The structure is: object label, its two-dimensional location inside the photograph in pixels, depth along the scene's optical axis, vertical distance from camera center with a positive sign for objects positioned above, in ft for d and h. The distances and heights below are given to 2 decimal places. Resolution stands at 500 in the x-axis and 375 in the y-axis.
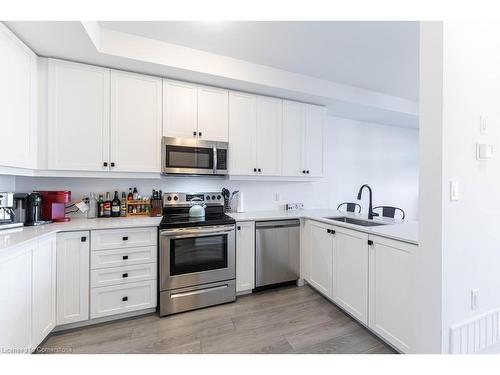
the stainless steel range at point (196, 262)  6.90 -2.54
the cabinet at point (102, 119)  6.77 +2.23
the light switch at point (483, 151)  4.48 +0.79
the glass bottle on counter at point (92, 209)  7.83 -0.82
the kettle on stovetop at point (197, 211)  8.28 -0.92
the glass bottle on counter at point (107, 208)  7.88 -0.79
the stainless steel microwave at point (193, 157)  7.86 +1.15
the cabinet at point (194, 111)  7.98 +2.91
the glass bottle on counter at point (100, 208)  7.84 -0.78
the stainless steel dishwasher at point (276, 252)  8.41 -2.56
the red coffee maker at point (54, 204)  6.91 -0.60
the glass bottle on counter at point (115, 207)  7.96 -0.76
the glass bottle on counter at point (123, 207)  8.09 -0.77
